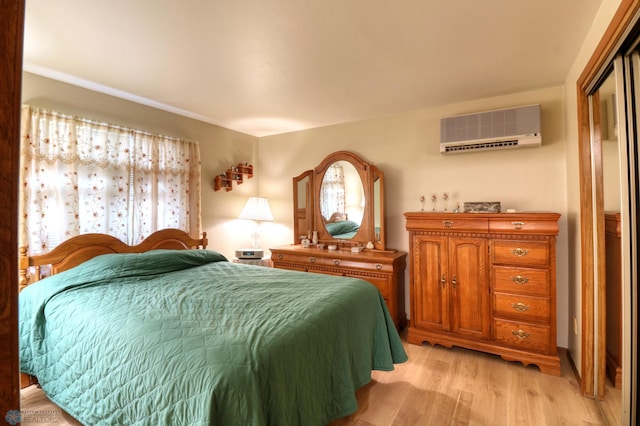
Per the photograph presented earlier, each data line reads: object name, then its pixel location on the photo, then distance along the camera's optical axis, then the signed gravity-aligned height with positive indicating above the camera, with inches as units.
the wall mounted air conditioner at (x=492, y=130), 105.9 +31.4
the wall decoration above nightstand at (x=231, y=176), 150.5 +21.7
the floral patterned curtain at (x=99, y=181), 92.7 +13.9
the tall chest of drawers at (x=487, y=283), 95.2 -23.5
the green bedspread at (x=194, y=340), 46.8 -23.1
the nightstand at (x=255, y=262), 147.1 -21.7
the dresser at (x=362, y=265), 120.8 -21.2
